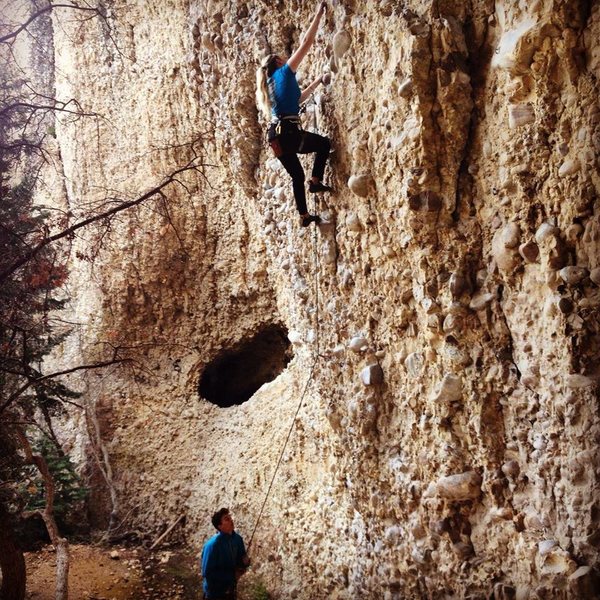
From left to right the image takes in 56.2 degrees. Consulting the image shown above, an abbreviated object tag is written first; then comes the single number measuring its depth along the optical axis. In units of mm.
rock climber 4188
